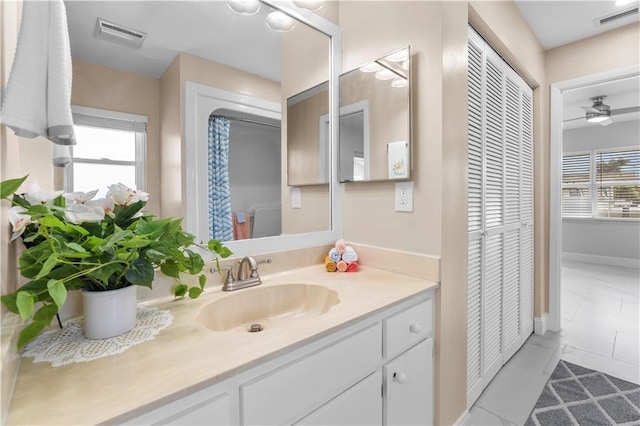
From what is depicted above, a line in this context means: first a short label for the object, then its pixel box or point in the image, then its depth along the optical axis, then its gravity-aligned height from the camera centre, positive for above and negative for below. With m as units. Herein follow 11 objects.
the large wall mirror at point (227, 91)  1.07 +0.51
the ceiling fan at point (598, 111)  4.00 +1.31
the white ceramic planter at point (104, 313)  0.76 -0.27
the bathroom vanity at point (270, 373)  0.56 -0.37
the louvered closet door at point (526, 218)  2.37 -0.09
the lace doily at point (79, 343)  0.69 -0.34
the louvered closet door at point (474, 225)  1.67 -0.10
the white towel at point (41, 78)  0.57 +0.27
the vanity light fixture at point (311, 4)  1.54 +1.07
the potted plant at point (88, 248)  0.63 -0.09
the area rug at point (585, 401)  1.61 -1.14
